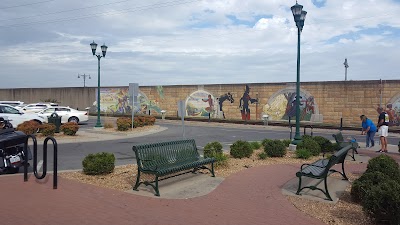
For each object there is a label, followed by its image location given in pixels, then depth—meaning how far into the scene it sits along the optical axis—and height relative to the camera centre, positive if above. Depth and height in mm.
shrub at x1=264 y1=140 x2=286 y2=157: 11148 -1412
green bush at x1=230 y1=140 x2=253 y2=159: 10805 -1429
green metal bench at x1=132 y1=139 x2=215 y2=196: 7045 -1254
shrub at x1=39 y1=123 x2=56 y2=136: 16859 -1404
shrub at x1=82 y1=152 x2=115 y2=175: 8320 -1458
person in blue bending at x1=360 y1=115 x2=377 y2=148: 15086 -1071
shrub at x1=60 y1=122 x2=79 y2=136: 18062 -1447
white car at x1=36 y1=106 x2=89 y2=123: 25672 -1060
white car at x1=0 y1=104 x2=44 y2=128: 20453 -967
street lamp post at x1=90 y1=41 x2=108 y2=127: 23500 +3142
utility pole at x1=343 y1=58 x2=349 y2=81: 42250 +4312
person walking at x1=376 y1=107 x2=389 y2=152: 13852 -979
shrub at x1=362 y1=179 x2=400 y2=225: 4910 -1344
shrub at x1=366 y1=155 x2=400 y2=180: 7031 -1230
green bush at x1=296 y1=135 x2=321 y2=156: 11664 -1389
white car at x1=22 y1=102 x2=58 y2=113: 30411 -785
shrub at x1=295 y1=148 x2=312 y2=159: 11127 -1561
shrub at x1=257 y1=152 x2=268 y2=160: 10812 -1591
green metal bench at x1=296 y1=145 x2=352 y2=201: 6680 -1325
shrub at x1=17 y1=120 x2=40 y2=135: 16828 -1328
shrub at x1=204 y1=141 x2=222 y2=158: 9810 -1327
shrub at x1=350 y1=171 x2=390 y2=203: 6176 -1365
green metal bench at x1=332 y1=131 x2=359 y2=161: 11947 -1256
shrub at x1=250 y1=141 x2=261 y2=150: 12434 -1496
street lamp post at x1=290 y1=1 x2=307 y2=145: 12723 +2725
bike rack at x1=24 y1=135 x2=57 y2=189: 6918 -1307
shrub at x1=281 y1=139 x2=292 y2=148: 13104 -1434
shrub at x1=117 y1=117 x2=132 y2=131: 21047 -1459
